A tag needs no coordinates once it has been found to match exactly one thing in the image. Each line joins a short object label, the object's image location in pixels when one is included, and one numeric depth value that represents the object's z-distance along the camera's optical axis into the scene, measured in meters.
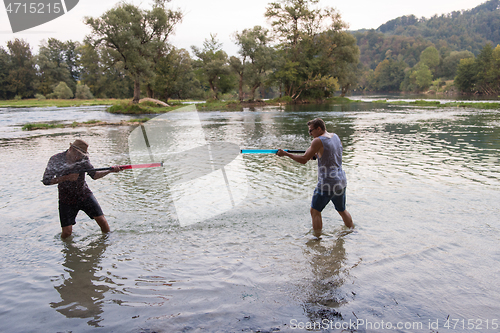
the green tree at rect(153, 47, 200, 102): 63.53
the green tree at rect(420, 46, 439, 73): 150.62
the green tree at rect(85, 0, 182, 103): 46.71
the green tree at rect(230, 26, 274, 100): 58.00
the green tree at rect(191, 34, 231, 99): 61.09
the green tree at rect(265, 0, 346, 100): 64.00
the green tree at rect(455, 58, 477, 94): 96.31
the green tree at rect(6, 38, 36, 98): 89.25
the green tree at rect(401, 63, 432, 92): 133.49
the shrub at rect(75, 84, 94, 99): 86.25
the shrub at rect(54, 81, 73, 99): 83.25
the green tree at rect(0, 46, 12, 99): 88.44
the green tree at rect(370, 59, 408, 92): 164.88
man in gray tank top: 5.88
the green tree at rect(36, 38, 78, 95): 94.19
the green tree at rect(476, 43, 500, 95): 89.69
